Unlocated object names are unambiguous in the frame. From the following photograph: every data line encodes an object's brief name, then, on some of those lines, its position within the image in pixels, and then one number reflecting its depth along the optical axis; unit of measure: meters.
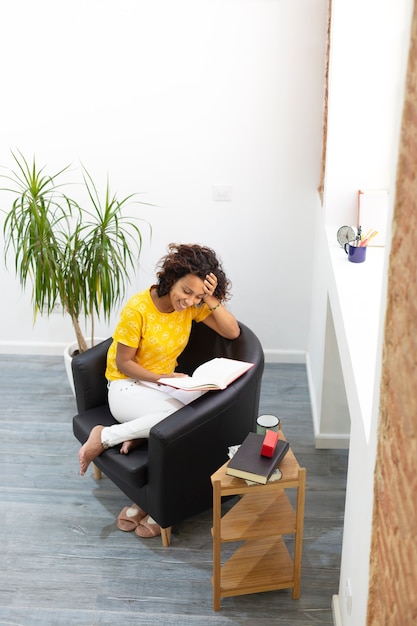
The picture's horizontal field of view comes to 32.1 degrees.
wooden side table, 2.60
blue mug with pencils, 3.10
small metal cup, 2.79
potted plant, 3.65
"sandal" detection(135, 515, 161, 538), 3.13
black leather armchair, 2.82
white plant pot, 4.08
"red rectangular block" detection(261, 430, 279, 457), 2.59
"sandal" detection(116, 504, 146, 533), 3.17
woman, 3.00
